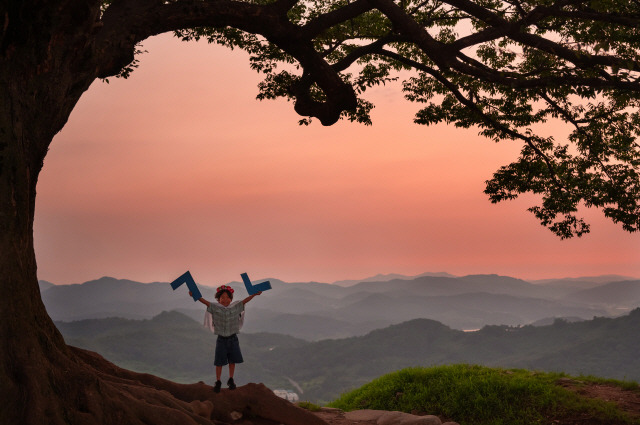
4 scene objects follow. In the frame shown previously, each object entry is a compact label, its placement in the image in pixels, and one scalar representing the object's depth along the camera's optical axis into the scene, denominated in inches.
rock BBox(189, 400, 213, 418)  377.9
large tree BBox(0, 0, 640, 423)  284.7
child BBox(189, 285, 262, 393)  399.5
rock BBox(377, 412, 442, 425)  487.2
